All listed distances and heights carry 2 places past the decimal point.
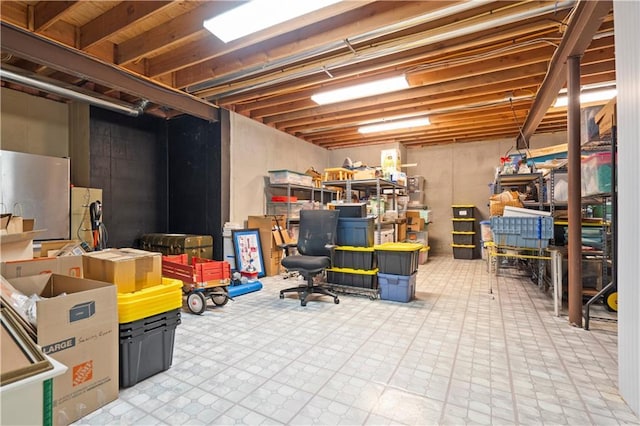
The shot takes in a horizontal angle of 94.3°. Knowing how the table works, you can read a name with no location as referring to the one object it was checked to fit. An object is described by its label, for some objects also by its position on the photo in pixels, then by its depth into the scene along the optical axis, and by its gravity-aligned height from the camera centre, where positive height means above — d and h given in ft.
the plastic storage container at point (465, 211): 23.35 +0.14
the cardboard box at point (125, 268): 6.22 -1.15
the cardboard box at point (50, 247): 10.08 -1.09
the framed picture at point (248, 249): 16.22 -1.94
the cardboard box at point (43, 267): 6.09 -1.13
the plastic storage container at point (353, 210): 13.96 +0.18
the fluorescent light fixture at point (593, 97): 14.10 +5.66
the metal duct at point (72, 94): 10.75 +5.12
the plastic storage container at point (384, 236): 16.80 -1.38
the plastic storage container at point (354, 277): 13.08 -2.89
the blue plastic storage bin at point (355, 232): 13.30 -0.83
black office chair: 11.76 -1.43
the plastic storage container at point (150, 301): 5.85 -1.79
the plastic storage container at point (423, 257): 21.70 -3.24
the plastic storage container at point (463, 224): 23.53 -0.91
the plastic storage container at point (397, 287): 12.06 -3.04
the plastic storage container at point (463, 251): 23.45 -3.04
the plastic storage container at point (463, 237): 23.50 -1.95
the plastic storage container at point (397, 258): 12.07 -1.88
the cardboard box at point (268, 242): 17.33 -1.61
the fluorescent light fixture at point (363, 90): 13.11 +5.81
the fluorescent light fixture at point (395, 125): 18.97 +5.92
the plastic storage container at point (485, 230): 18.98 -1.19
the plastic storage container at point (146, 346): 5.98 -2.77
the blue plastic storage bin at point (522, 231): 11.41 -0.73
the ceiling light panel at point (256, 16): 7.97 +5.70
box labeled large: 4.85 -2.17
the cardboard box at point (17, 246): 6.30 -0.67
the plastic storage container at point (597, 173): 9.46 +1.26
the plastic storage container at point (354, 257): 13.12 -1.98
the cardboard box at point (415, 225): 23.72 -0.95
